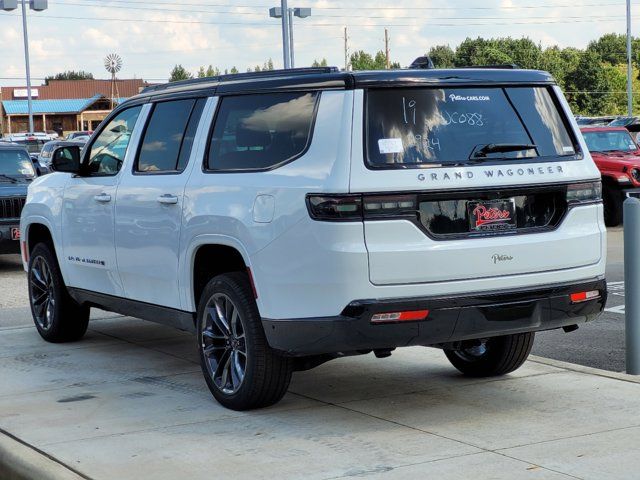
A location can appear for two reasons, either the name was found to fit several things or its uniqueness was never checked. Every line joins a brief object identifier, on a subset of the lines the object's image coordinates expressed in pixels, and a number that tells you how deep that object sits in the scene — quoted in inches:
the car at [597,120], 1896.4
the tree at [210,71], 6088.6
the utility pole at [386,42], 3783.5
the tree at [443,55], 5017.2
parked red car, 796.0
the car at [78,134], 2239.2
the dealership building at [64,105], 4411.9
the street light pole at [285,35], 1408.7
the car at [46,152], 1419.4
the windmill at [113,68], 4645.7
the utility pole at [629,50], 2110.0
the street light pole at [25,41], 2089.1
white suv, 228.2
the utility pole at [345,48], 3671.3
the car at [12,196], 600.1
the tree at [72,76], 7405.0
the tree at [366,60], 5358.8
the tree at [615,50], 5275.6
